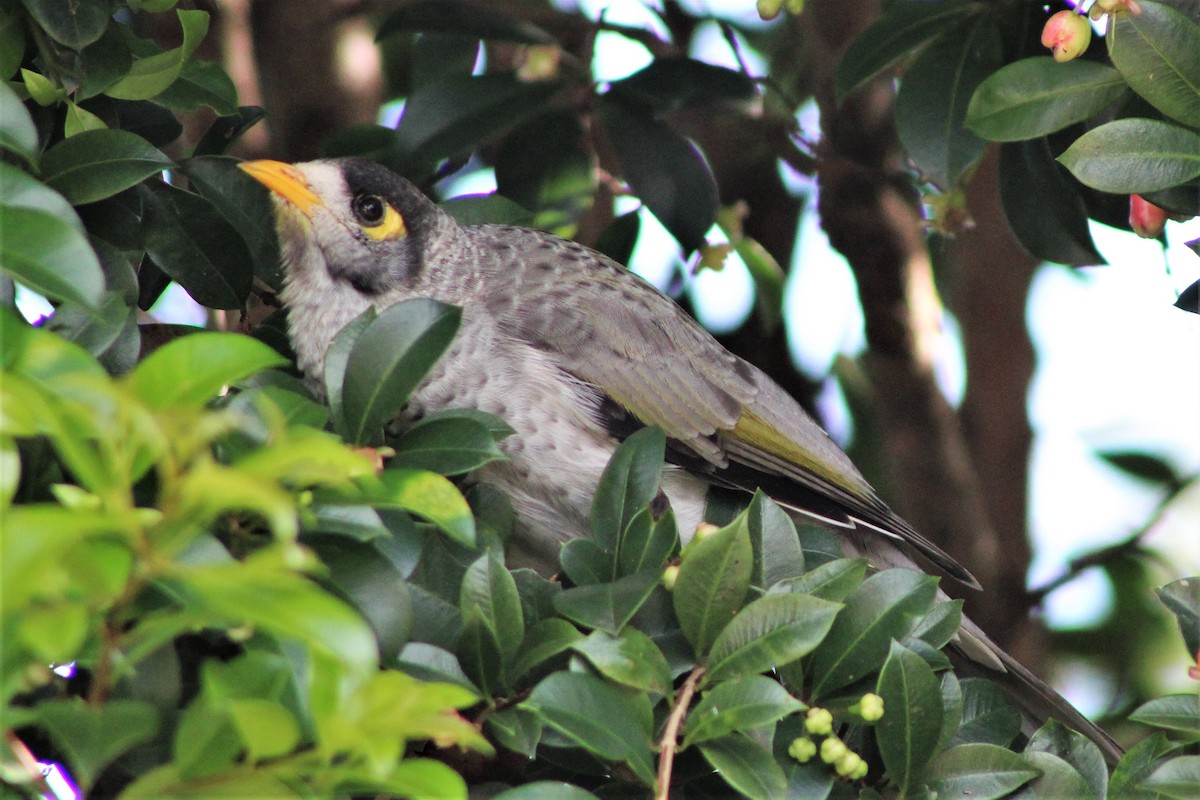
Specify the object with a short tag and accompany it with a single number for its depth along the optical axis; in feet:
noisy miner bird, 24.94
